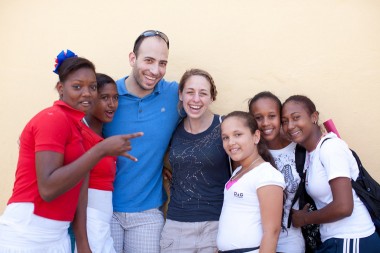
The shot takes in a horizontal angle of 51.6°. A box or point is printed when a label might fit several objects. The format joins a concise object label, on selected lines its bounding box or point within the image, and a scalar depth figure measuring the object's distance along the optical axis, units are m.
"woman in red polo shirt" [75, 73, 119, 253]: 2.57
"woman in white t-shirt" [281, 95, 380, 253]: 2.56
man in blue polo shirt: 3.10
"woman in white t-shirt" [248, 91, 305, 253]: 2.81
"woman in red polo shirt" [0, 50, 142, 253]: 2.16
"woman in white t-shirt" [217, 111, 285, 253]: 2.48
